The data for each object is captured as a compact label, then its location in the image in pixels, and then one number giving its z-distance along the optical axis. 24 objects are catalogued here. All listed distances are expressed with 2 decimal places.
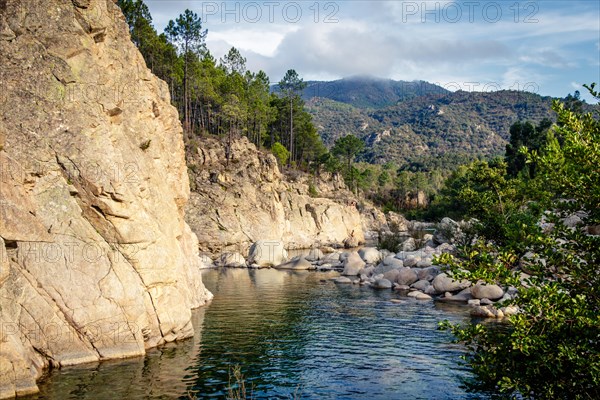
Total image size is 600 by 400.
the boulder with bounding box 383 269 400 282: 45.25
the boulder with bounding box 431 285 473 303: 37.38
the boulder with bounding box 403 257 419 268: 48.56
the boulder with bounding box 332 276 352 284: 47.94
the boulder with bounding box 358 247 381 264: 55.75
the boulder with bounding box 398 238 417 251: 63.17
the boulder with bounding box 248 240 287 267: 61.72
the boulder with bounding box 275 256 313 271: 59.12
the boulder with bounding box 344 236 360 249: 92.31
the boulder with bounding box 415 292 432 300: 38.53
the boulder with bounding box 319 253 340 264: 63.05
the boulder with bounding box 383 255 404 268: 48.94
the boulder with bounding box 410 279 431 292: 41.58
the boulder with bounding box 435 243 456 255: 53.23
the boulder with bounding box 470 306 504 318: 31.80
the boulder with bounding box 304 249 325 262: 66.41
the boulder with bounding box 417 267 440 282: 43.42
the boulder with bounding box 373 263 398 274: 48.64
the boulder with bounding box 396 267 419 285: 43.84
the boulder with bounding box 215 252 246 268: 62.06
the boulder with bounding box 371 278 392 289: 43.88
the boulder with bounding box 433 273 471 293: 38.69
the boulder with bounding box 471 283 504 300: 36.19
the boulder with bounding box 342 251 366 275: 52.38
